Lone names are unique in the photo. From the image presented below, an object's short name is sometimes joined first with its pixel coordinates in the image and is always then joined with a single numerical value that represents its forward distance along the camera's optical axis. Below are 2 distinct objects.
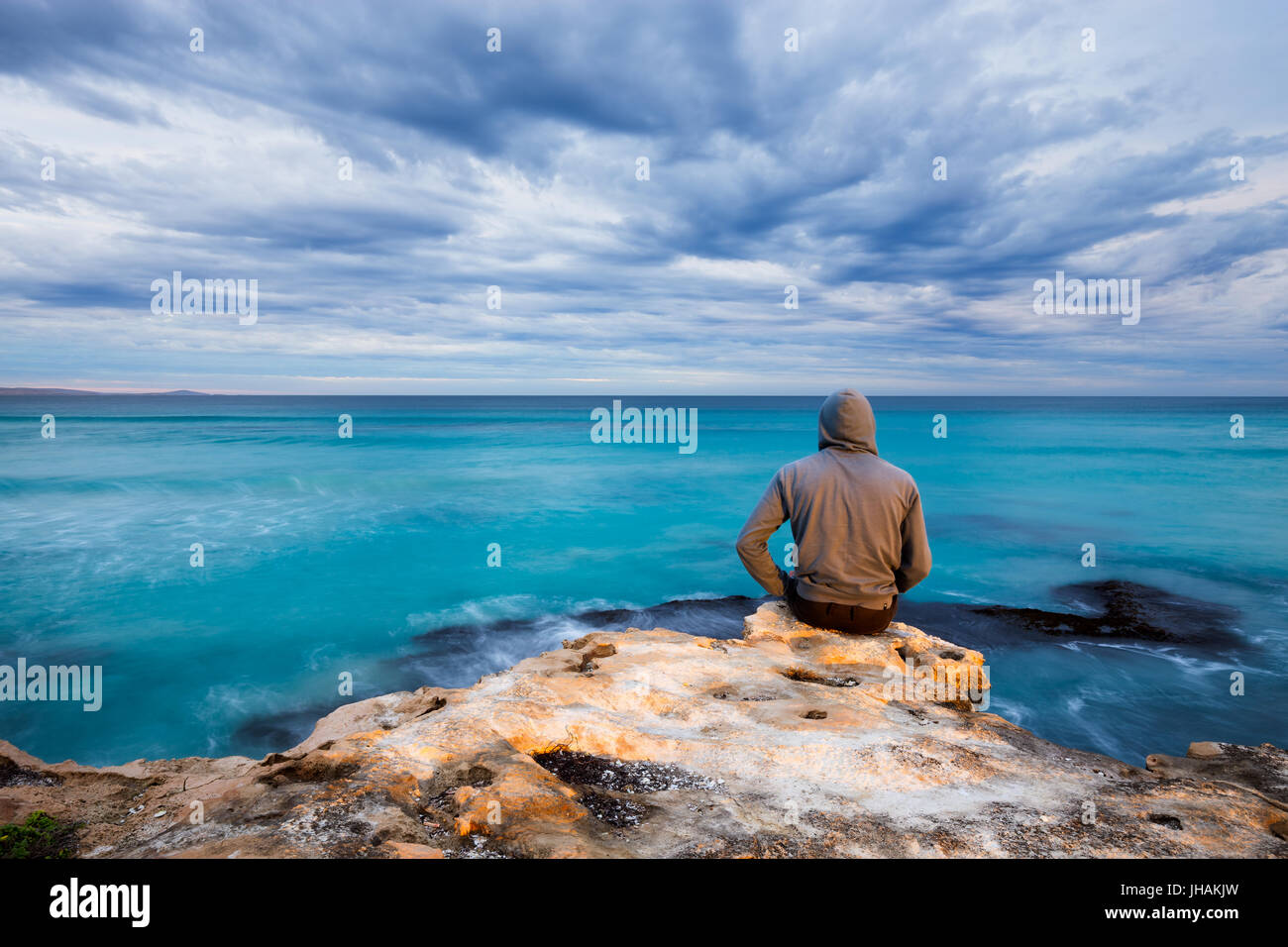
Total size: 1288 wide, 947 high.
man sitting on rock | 4.88
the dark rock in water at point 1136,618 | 10.43
